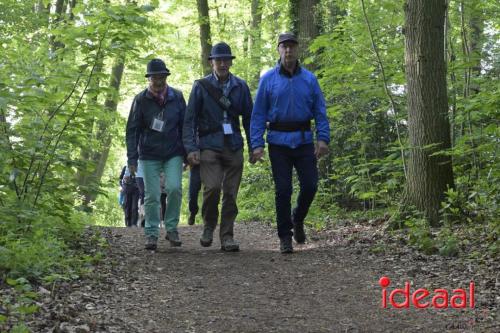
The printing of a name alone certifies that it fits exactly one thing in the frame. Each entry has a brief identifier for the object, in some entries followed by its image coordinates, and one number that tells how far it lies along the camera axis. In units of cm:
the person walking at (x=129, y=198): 2856
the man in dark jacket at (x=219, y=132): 1616
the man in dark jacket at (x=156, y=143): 1647
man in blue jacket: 1544
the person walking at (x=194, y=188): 2476
